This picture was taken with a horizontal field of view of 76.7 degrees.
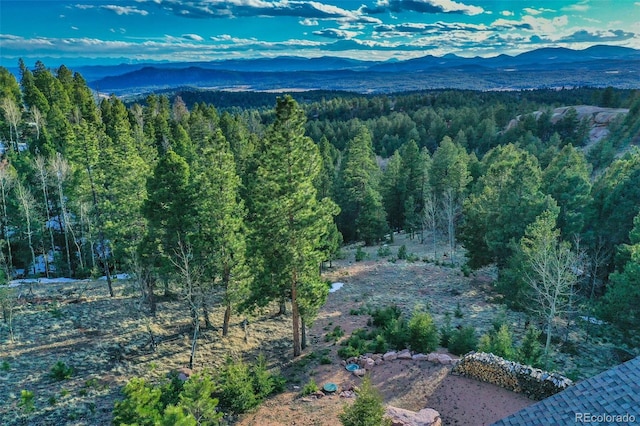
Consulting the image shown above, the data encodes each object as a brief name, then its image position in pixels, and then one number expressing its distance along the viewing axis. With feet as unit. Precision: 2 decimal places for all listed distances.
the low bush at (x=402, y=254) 130.82
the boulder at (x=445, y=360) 60.75
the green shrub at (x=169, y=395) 45.37
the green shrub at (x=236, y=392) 50.39
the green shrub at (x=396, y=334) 66.74
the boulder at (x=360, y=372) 59.48
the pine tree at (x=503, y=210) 85.35
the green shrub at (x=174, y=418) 31.01
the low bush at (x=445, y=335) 67.61
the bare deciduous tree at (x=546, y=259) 60.85
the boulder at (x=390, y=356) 62.59
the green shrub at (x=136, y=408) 34.22
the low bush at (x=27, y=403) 41.59
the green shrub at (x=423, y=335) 63.93
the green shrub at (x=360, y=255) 130.00
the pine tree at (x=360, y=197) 146.82
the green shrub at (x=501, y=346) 59.11
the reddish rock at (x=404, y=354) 62.54
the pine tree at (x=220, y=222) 61.36
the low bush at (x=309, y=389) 54.70
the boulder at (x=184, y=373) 56.26
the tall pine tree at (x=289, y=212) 58.13
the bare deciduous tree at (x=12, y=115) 149.07
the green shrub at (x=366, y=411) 39.93
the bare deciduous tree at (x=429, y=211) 129.40
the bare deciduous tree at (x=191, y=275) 57.97
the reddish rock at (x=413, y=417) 45.57
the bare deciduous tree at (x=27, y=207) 99.01
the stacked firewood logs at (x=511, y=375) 51.08
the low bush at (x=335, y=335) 72.37
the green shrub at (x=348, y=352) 63.98
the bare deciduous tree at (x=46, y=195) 106.52
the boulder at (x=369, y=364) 61.25
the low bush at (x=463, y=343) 64.64
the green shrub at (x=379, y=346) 65.26
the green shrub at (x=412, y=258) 127.03
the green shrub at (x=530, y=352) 59.00
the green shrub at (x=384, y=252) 134.72
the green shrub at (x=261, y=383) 53.11
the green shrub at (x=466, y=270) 110.63
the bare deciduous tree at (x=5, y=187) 101.22
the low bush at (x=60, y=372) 53.93
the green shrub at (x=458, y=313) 83.63
